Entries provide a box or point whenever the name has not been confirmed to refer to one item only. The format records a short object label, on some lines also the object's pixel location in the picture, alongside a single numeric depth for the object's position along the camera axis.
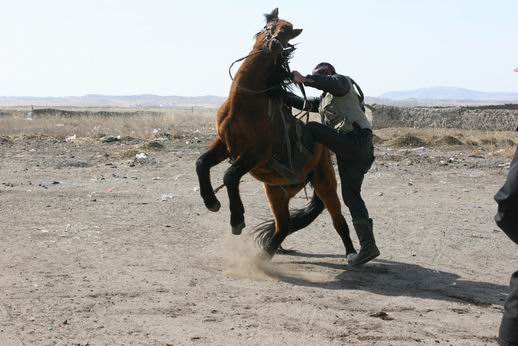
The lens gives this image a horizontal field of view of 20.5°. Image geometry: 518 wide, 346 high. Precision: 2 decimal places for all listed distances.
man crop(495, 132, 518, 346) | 6.42
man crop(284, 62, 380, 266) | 12.92
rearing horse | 12.42
